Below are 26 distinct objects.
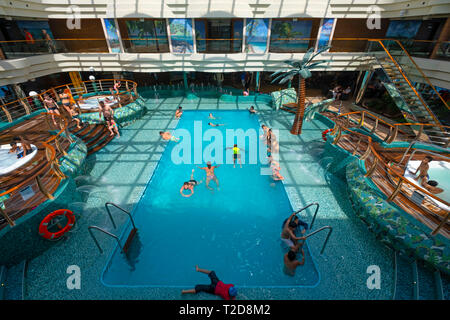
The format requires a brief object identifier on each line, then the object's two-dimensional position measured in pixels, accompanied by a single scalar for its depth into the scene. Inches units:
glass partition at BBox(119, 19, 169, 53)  695.1
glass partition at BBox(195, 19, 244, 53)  686.5
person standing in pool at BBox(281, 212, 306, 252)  245.1
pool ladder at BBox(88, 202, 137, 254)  249.8
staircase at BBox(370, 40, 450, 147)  440.1
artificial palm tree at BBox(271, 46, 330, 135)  472.6
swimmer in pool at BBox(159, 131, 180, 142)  507.5
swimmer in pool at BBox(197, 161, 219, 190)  367.5
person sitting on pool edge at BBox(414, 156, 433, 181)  265.8
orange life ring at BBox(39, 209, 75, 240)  238.2
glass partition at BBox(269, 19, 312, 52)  675.4
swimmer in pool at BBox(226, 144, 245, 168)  431.4
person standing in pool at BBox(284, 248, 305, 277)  227.0
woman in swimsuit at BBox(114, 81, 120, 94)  632.2
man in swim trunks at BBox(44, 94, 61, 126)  479.7
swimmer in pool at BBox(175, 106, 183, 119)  633.9
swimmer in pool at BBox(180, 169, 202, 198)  353.7
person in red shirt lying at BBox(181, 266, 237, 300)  204.5
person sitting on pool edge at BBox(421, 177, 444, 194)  266.4
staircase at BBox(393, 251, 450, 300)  203.5
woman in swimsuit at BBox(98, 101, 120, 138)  489.7
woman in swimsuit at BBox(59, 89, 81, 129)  506.0
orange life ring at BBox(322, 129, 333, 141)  488.4
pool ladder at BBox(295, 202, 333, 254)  281.4
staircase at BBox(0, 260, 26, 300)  206.5
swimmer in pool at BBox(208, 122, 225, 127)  595.8
